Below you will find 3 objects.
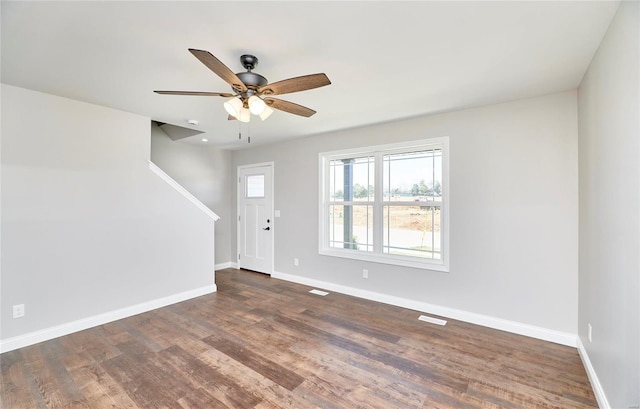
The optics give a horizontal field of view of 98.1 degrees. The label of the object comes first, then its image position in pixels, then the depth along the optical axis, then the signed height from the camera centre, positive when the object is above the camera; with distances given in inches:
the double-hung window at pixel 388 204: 134.6 +1.2
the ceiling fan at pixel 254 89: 67.8 +31.6
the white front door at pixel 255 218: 199.6 -8.7
